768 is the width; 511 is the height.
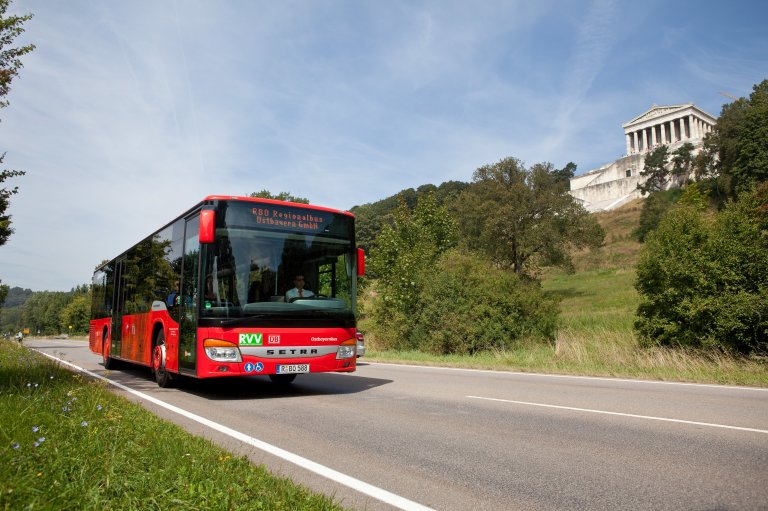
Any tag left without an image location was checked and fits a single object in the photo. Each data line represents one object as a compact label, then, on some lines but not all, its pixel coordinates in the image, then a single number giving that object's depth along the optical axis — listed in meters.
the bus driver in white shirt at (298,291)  9.83
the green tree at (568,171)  161.24
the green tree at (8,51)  11.40
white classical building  115.88
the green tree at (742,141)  69.69
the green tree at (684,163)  101.69
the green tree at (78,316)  118.19
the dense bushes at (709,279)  14.20
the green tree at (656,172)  105.12
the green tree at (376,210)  98.50
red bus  9.30
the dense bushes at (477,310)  20.88
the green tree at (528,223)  48.56
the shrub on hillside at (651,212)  76.66
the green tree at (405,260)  25.39
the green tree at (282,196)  76.50
